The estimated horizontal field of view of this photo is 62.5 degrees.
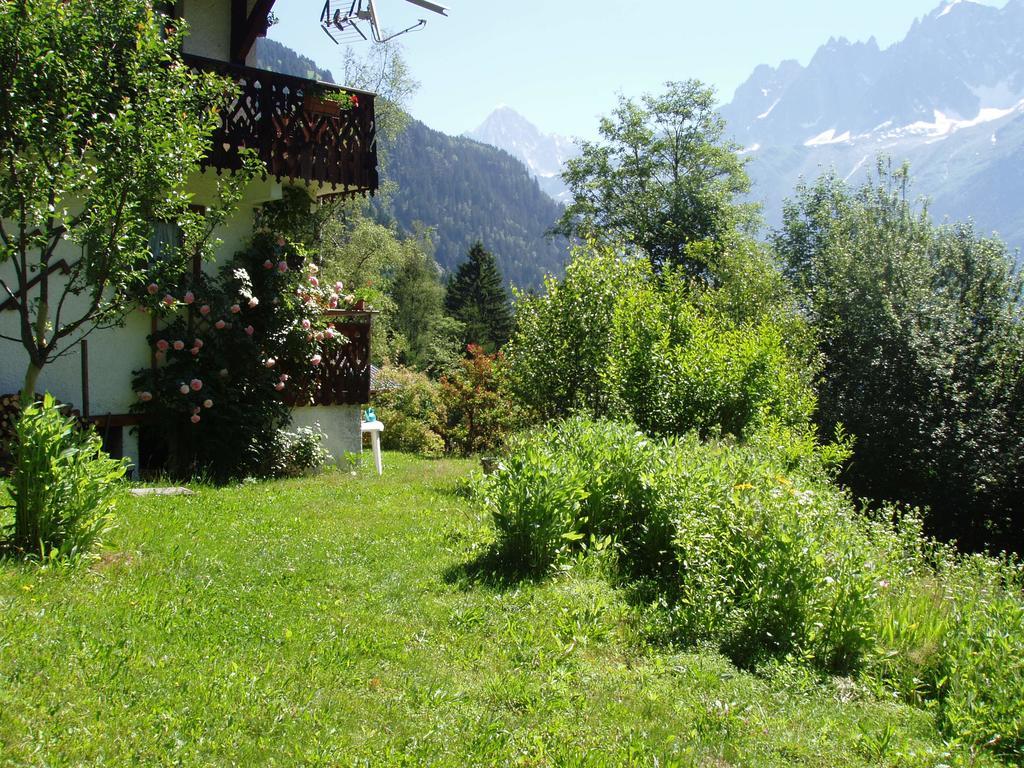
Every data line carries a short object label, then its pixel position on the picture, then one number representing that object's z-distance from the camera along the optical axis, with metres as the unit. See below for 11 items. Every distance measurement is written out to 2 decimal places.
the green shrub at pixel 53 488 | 5.82
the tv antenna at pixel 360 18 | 13.32
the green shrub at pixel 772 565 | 5.46
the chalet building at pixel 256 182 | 10.41
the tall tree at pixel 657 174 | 40.72
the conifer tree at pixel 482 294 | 63.19
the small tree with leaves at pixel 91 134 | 6.44
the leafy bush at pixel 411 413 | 23.03
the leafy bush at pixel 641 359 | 12.05
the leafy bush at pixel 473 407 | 22.36
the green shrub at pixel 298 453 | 11.52
